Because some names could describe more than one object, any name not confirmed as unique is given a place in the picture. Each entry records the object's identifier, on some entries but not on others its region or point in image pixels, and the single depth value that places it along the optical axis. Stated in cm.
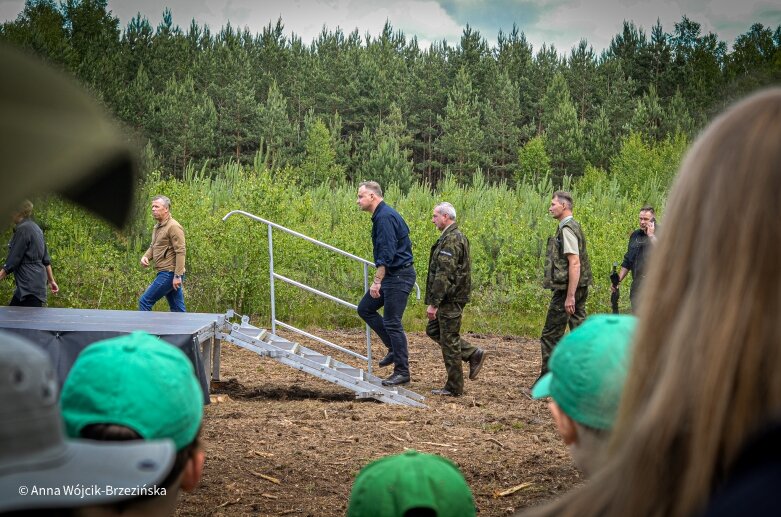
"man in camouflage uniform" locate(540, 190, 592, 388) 919
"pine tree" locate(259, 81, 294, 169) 4922
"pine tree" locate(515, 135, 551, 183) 5006
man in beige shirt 1095
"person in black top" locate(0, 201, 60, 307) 952
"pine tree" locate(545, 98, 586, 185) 4991
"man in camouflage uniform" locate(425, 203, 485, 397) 908
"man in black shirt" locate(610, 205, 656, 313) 1089
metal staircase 909
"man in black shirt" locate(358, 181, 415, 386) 902
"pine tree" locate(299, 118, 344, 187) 4394
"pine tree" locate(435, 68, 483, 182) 5441
